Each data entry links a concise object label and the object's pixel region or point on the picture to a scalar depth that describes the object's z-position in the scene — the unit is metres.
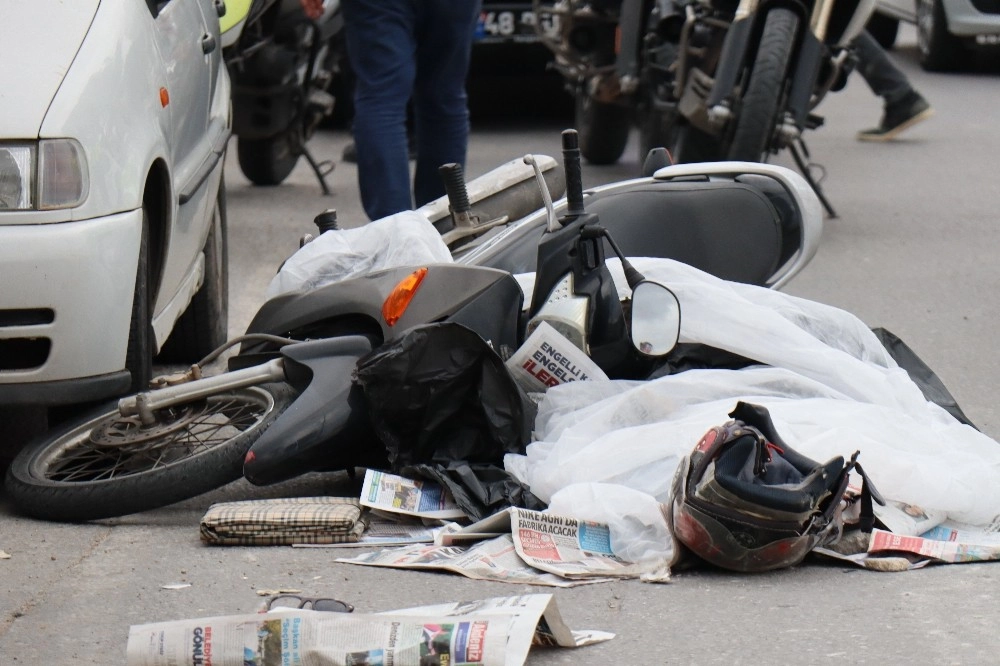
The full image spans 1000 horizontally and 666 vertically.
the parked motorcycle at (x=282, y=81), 15.34
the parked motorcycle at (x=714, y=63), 12.46
